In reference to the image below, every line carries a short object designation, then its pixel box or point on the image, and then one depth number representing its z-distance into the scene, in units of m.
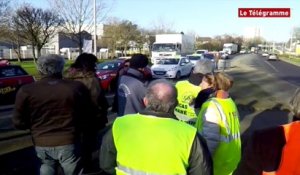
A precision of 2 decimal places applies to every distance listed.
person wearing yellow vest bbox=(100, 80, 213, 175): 1.59
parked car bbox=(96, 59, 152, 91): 12.86
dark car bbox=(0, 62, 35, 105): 9.67
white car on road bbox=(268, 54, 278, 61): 54.33
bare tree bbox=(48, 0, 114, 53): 20.38
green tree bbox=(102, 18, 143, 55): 43.44
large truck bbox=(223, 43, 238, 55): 69.42
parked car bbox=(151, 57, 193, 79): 18.07
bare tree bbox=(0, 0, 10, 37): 14.90
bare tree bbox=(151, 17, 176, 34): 52.85
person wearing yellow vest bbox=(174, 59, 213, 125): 3.11
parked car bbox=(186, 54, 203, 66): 24.67
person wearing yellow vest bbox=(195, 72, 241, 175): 2.28
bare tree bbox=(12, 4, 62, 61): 20.62
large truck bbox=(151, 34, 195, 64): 24.61
